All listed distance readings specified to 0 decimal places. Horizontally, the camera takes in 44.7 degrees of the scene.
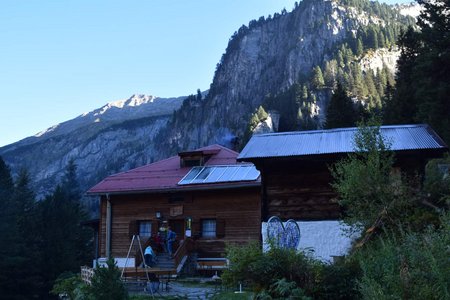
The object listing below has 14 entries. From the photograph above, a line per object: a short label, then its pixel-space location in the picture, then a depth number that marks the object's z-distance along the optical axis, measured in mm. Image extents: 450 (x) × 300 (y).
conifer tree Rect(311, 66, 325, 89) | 126062
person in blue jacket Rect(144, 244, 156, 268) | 20812
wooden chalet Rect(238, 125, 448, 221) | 19812
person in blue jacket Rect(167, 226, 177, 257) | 23638
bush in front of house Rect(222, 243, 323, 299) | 10297
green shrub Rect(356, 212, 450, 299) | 6625
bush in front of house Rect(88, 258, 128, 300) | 11812
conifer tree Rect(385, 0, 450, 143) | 27683
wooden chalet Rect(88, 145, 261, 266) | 24847
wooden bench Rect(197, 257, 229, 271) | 23766
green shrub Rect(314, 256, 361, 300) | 10195
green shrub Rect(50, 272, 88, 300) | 15627
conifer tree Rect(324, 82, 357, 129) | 43250
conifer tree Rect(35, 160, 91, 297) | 44797
